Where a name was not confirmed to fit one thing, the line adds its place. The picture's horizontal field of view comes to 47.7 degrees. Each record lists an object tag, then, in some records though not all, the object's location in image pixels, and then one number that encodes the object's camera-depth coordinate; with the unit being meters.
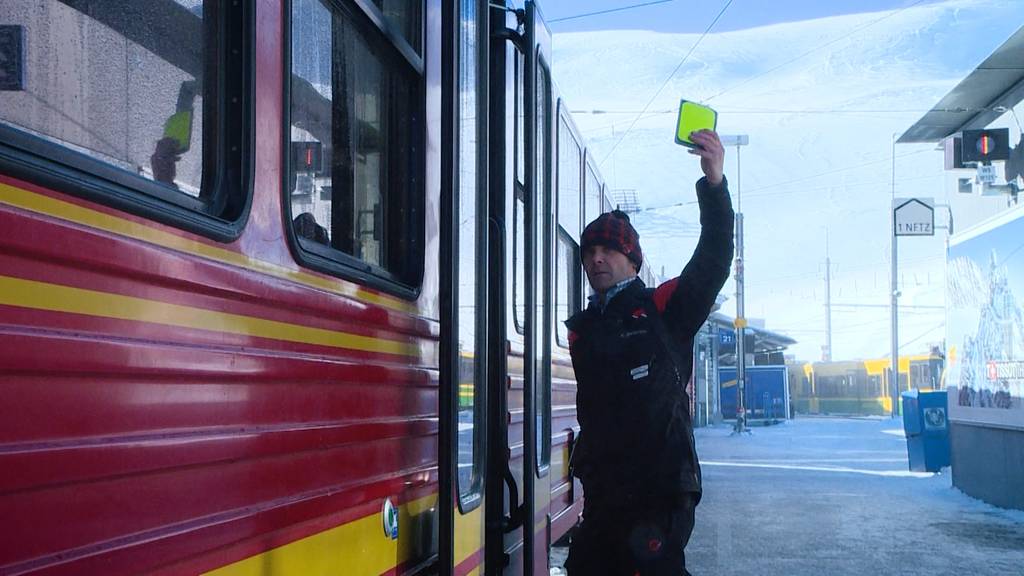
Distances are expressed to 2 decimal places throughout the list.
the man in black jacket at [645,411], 3.49
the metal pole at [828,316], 72.12
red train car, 1.58
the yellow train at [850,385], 46.16
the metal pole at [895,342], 38.69
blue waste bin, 15.28
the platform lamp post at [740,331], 31.05
